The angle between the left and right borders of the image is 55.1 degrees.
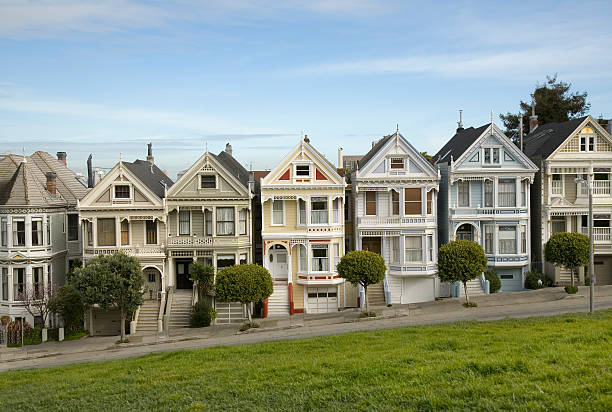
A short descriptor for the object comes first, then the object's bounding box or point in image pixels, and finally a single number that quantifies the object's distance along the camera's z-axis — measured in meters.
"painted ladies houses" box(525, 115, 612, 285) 39.94
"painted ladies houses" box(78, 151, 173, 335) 37.97
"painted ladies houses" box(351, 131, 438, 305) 39.16
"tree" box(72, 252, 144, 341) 33.47
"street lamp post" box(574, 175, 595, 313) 29.02
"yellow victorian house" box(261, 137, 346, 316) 38.75
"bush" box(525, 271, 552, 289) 38.94
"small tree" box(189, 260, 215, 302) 37.56
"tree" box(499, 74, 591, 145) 57.22
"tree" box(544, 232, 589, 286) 36.53
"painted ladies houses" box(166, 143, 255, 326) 38.56
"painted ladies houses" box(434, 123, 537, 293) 39.44
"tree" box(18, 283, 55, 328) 35.53
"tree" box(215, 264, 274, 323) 33.50
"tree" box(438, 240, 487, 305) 34.81
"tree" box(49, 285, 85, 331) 35.53
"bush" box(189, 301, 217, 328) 35.97
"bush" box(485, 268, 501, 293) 38.81
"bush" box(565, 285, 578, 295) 35.09
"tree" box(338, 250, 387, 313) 34.53
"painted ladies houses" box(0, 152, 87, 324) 37.34
